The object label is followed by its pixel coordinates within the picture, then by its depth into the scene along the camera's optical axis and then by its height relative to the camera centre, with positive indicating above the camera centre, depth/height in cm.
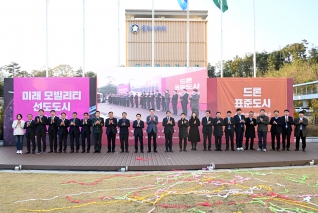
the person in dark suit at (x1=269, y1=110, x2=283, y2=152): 1026 -92
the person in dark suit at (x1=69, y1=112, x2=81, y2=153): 1009 -94
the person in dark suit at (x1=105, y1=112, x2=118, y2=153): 989 -89
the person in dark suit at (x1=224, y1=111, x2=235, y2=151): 1032 -90
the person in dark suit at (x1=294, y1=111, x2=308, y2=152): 988 -90
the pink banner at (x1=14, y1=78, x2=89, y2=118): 1161 +25
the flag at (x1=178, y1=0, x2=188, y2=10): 1285 +421
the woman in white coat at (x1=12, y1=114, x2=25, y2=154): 968 -93
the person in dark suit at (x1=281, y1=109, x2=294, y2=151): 1023 -86
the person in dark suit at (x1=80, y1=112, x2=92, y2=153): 1002 -91
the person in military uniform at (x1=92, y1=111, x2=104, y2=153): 987 -89
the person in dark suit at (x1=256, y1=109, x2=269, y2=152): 1018 -89
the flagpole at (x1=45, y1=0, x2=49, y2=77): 1198 +249
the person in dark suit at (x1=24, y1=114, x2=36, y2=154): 988 -95
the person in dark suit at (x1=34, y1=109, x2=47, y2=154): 992 -82
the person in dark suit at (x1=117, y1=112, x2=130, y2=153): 988 -97
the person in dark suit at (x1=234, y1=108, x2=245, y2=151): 1038 -93
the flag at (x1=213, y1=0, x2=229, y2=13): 1302 +423
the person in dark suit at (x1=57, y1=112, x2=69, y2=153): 1005 -87
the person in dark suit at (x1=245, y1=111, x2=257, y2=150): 1042 -91
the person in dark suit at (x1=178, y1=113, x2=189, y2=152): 1016 -94
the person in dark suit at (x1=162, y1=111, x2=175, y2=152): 1003 -89
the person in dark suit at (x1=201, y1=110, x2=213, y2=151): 1039 -89
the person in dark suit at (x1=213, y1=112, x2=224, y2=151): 1030 -99
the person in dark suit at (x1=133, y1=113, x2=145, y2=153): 990 -94
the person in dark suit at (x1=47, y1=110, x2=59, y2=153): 1011 -91
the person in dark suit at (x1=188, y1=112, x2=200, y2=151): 1039 -104
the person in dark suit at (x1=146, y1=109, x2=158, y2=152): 995 -84
